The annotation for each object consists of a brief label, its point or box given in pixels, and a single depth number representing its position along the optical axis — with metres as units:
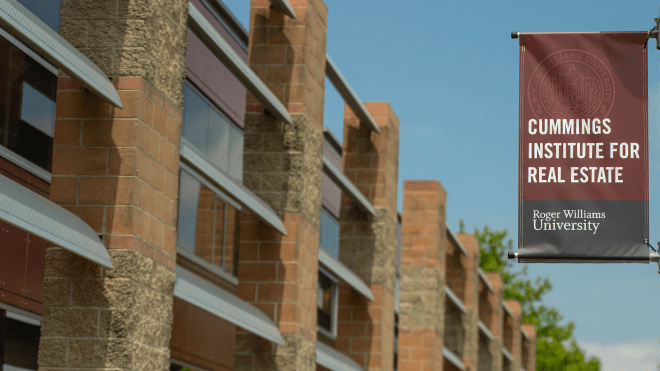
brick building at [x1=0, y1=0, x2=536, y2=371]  16.60
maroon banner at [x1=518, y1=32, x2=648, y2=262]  19.18
